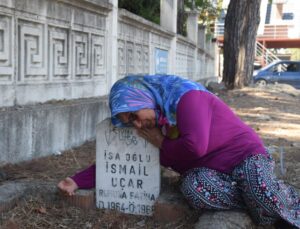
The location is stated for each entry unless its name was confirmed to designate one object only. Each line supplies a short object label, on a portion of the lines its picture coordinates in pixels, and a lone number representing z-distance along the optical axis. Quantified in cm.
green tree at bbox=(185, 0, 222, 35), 1867
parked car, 2386
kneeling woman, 296
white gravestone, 336
